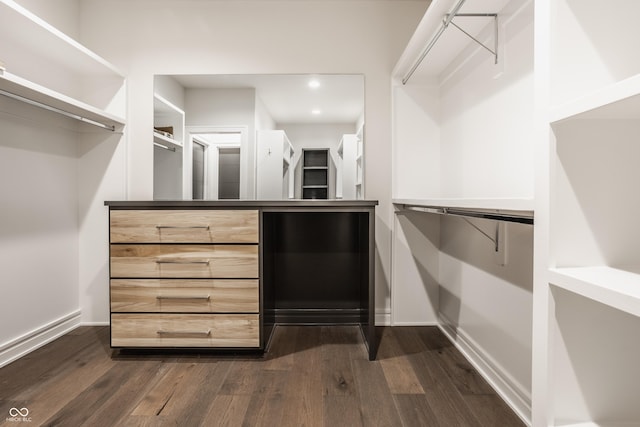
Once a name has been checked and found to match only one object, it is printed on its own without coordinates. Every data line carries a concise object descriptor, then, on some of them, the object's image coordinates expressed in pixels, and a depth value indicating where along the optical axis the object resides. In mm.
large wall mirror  2270
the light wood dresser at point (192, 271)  1775
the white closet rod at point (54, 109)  1538
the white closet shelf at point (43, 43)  1535
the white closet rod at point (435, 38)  1332
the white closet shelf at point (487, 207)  852
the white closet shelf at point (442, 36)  1411
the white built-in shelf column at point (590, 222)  686
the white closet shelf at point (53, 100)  1451
